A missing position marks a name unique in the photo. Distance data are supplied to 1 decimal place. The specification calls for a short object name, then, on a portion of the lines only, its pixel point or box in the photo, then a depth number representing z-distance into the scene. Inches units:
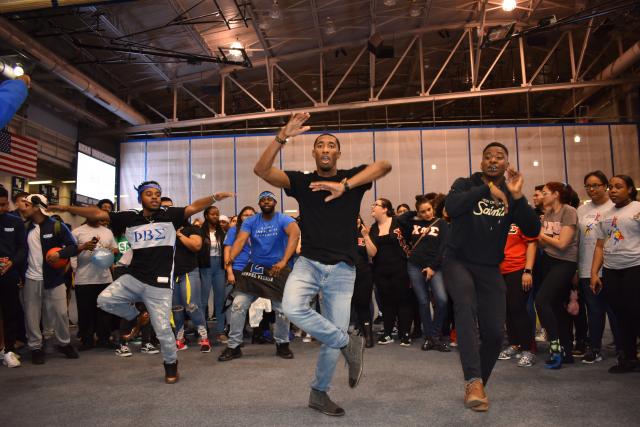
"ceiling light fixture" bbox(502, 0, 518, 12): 482.7
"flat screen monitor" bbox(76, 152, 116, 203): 566.6
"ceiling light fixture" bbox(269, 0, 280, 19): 479.8
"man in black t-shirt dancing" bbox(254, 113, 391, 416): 128.2
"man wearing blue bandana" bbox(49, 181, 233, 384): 171.9
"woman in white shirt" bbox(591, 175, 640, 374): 169.6
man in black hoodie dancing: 134.3
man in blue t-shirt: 212.7
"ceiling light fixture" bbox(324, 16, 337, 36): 541.3
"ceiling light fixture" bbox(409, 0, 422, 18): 528.1
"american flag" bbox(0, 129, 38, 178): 457.4
